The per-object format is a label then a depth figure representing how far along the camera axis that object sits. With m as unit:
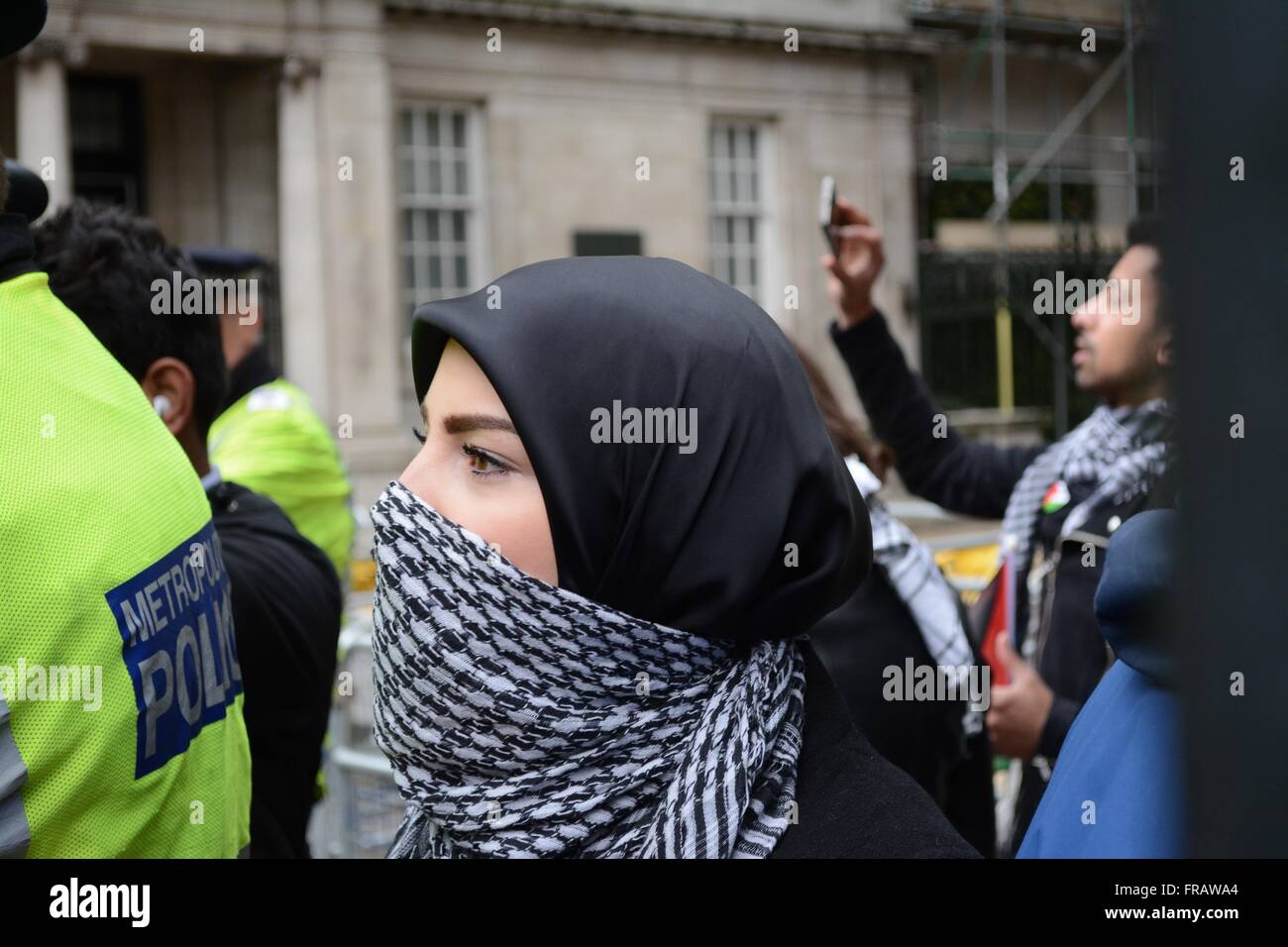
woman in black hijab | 1.40
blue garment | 1.24
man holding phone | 2.87
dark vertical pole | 0.56
